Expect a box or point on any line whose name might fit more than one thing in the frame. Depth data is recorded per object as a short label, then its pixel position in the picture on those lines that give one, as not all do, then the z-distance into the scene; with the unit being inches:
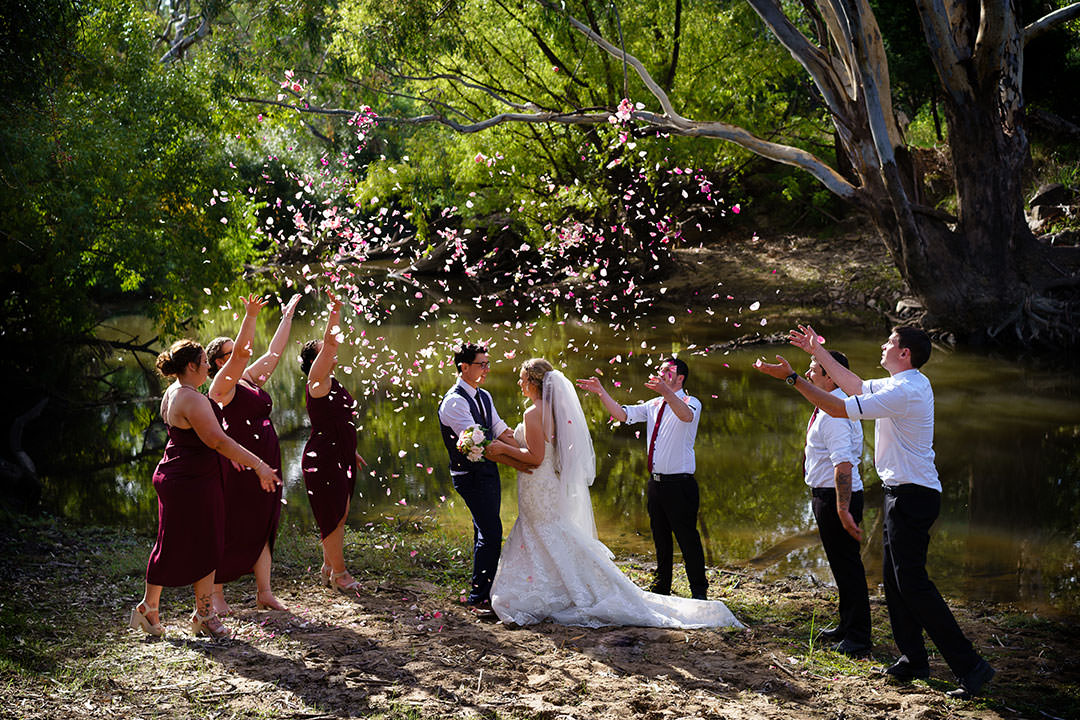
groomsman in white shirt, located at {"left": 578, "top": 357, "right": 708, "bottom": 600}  263.3
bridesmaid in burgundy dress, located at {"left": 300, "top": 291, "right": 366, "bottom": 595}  271.9
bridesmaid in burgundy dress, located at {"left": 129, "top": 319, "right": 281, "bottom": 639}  222.1
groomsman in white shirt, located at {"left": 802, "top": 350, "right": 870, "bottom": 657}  234.2
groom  257.1
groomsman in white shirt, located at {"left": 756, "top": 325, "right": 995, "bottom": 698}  204.5
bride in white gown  246.2
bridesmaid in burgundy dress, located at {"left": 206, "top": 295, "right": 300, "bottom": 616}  248.1
